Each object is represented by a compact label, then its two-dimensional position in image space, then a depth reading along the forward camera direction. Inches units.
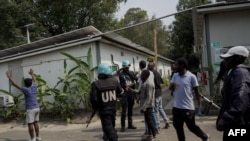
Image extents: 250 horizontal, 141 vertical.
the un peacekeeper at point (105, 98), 165.5
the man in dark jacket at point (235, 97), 96.5
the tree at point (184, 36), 1113.3
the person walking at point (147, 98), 202.8
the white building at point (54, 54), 346.1
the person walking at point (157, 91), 231.6
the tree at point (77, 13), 839.7
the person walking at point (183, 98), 165.0
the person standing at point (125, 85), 247.5
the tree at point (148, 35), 1633.7
